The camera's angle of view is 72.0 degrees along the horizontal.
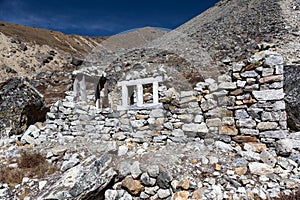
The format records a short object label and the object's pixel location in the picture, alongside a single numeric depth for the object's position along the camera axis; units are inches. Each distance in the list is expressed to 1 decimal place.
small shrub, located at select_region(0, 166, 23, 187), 171.8
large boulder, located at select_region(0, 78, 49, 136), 297.8
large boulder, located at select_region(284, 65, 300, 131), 214.8
